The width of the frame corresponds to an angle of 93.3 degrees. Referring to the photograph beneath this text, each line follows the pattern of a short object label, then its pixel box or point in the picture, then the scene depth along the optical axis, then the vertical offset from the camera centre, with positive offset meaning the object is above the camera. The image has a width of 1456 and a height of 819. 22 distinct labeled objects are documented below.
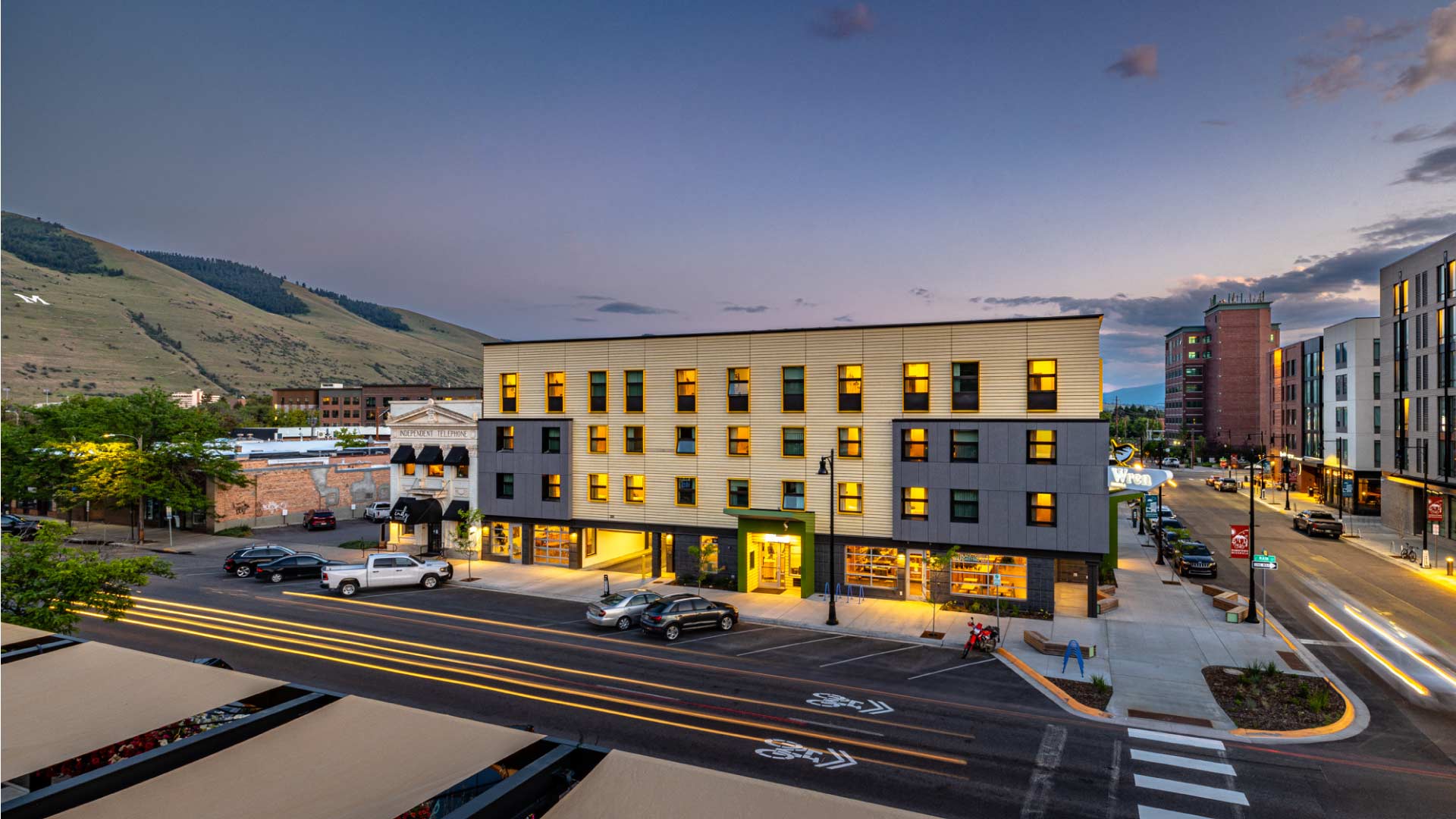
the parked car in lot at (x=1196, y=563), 38.19 -8.14
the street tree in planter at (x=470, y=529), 40.22 -6.66
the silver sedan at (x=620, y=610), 28.67 -8.05
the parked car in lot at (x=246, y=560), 38.56 -7.90
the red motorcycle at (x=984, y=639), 25.70 -8.29
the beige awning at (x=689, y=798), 6.01 -3.47
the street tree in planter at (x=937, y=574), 32.75 -7.60
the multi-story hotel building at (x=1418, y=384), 50.59 +2.62
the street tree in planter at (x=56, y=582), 17.45 -4.36
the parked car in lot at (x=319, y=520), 55.22 -8.10
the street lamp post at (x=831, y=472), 29.42 -2.56
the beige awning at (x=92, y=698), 8.07 -3.77
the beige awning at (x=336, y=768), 6.59 -3.72
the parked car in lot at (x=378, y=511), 53.12 -7.57
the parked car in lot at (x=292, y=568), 37.09 -8.13
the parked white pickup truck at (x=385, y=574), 34.78 -8.07
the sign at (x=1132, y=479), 30.39 -2.72
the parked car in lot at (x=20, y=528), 47.47 -7.57
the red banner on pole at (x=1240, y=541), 29.14 -5.29
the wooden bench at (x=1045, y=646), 25.28 -8.51
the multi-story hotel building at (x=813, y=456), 31.58 -1.94
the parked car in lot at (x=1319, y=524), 50.53 -7.99
